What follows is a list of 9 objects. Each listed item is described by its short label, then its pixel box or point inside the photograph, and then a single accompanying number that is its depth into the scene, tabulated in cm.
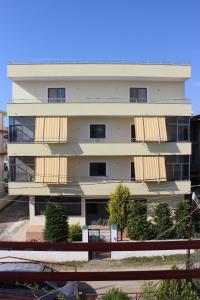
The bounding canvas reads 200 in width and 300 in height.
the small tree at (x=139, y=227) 1364
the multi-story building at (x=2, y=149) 2107
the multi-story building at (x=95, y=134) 1625
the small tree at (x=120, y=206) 1493
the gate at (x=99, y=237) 1281
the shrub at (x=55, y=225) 1383
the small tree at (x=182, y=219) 1397
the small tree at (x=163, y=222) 1404
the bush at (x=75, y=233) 1412
